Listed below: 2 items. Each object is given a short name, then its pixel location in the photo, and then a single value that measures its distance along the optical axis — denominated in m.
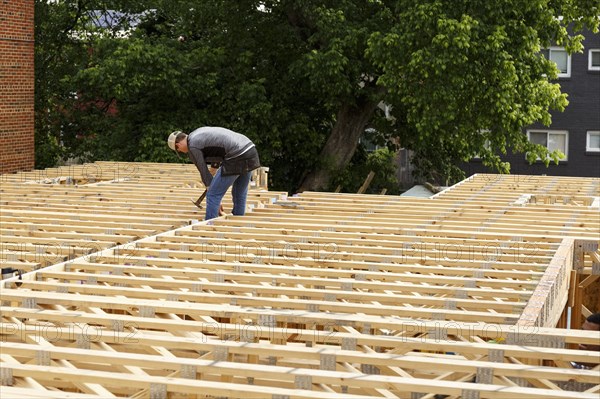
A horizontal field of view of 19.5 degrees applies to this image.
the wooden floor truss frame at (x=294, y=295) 8.88
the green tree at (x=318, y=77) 37.40
